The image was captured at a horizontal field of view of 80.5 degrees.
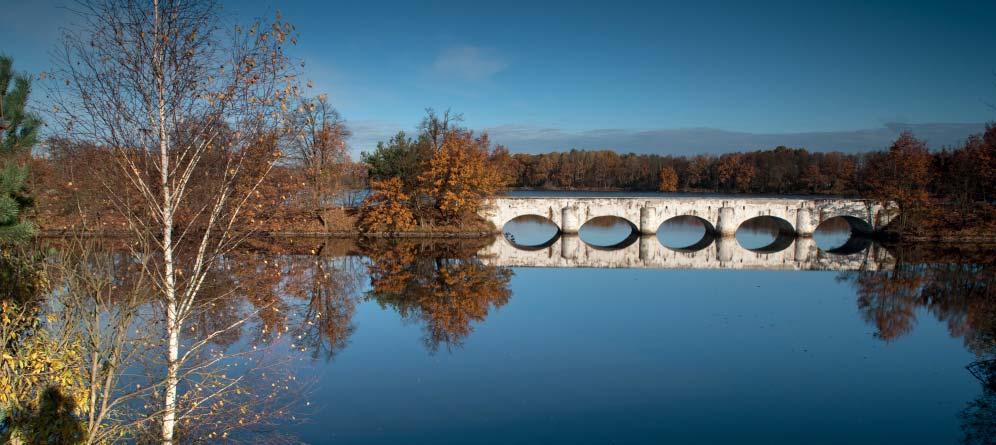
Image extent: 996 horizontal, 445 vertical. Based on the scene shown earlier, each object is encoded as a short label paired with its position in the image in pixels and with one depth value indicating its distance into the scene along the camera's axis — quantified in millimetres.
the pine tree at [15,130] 7206
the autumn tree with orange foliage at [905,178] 34656
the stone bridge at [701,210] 36750
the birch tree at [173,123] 6035
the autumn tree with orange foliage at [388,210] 34500
